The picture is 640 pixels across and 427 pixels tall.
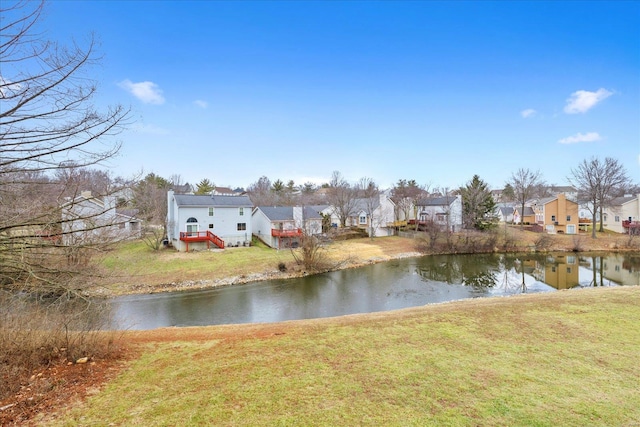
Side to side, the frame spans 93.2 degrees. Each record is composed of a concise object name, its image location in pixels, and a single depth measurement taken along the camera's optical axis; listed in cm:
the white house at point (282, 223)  3156
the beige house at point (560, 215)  3988
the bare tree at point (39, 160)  426
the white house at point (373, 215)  3938
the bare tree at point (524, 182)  4269
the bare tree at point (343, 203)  4134
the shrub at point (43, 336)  568
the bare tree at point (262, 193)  5678
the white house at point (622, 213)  3931
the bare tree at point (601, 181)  3719
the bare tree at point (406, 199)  4322
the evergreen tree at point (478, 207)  3632
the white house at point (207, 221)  2867
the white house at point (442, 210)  3998
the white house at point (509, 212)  5166
